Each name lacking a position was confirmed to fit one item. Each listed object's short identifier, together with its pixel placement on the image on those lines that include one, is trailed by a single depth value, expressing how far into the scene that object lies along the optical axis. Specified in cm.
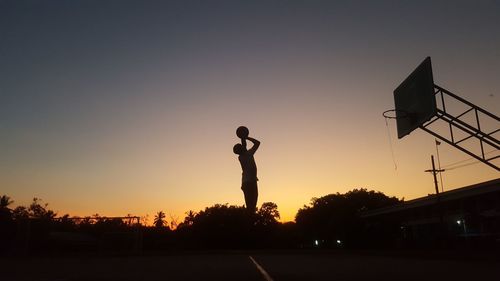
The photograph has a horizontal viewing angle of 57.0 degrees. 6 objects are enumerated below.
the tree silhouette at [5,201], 5252
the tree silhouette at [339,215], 5734
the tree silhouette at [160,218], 8456
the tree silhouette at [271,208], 7793
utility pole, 4362
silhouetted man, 1220
